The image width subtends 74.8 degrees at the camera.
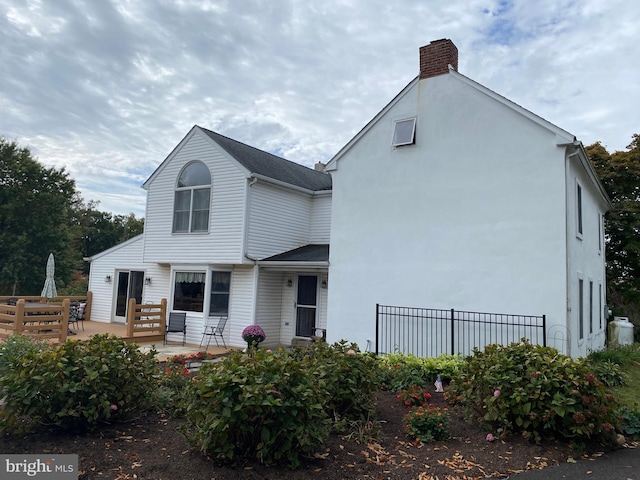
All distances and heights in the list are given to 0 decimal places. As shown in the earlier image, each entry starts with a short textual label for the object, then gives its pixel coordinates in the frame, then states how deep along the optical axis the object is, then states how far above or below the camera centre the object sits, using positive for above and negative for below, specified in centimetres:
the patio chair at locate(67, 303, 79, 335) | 1411 -122
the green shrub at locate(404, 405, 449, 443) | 473 -151
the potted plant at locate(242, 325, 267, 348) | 1168 -132
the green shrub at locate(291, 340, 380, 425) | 489 -106
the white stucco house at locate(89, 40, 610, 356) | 847 +172
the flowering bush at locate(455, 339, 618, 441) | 439 -106
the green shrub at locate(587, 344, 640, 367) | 948 -128
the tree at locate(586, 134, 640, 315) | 1678 +328
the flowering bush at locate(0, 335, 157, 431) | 409 -109
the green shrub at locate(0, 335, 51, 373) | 564 -104
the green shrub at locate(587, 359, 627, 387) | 759 -135
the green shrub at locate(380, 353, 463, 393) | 694 -134
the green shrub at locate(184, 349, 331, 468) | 351 -108
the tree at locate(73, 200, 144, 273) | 4331 +555
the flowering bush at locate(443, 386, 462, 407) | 600 -146
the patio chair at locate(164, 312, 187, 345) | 1322 -130
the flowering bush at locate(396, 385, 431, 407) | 602 -150
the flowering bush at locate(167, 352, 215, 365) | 736 -137
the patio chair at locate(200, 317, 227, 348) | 1294 -139
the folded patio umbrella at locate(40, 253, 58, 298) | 1486 -24
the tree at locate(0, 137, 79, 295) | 2623 +366
